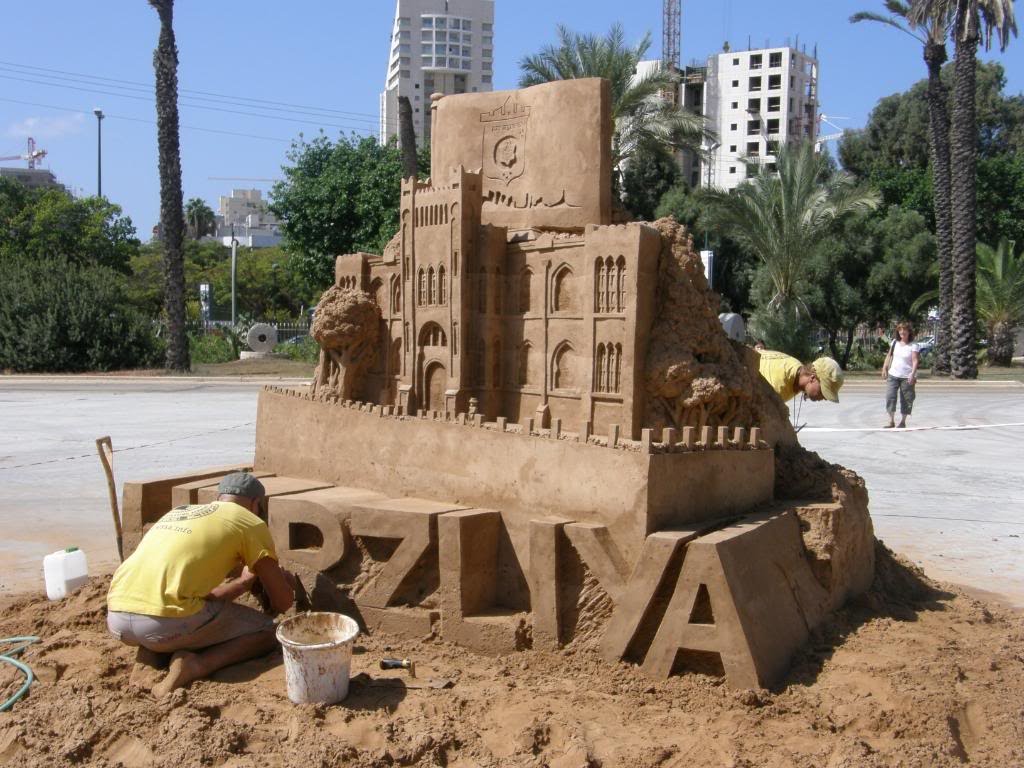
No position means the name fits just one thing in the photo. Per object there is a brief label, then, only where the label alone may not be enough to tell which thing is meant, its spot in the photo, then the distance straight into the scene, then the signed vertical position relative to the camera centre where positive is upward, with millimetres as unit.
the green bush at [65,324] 27438 +47
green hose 4820 -1928
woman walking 15158 -628
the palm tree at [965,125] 22406 +5123
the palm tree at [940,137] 23672 +5060
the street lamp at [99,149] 56844 +11235
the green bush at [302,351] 28922 -761
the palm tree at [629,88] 24344 +6319
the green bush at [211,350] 29984 -764
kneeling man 5039 -1463
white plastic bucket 4641 -1714
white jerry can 6602 -1755
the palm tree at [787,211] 24781 +3225
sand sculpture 5199 -764
